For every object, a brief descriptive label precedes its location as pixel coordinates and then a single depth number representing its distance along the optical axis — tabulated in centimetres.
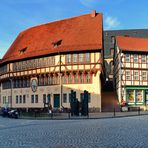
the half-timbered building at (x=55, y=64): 2802
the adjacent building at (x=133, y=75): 2993
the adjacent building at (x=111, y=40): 4716
